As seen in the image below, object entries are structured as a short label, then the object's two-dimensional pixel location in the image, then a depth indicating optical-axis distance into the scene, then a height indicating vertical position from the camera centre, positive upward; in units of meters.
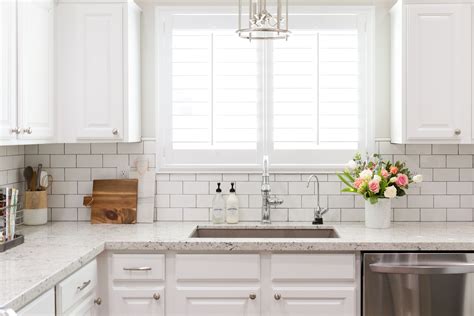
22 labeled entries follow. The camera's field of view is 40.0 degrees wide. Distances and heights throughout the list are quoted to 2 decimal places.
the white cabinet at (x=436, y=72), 3.59 +0.44
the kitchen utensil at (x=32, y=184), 3.86 -0.20
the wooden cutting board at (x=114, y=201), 3.87 -0.30
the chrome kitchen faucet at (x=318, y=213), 3.85 -0.37
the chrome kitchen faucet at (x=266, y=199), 3.82 -0.28
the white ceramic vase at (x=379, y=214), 3.64 -0.35
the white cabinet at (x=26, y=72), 2.96 +0.39
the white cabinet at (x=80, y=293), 2.64 -0.63
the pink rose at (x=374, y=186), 3.56 -0.19
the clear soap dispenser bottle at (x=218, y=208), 3.87 -0.34
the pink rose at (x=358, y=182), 3.60 -0.17
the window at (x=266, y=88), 3.95 +0.38
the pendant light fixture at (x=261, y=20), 2.70 +0.61
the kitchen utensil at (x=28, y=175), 3.86 -0.15
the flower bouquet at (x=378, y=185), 3.58 -0.19
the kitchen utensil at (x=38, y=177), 3.86 -0.16
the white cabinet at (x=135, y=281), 3.28 -0.67
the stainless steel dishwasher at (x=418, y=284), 3.19 -0.65
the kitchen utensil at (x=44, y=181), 3.86 -0.18
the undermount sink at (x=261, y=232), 3.82 -0.48
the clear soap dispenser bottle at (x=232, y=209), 3.88 -0.35
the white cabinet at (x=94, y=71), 3.63 +0.44
